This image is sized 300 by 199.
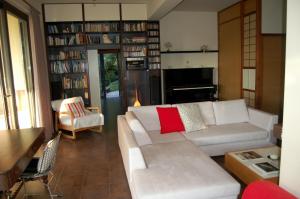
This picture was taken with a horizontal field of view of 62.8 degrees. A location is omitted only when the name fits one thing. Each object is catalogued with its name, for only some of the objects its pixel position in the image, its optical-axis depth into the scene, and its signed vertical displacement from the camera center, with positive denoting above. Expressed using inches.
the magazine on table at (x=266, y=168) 96.0 -41.4
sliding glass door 134.0 -0.2
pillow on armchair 192.5 -29.5
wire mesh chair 89.8 -34.9
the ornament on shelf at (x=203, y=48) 276.8 +20.9
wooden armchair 187.2 -37.7
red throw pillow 141.4 -30.4
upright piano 259.4 -19.3
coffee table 95.2 -41.9
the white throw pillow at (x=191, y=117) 142.2 -29.5
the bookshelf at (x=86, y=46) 238.7 +23.9
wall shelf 268.4 +17.6
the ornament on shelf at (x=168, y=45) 267.2 +24.8
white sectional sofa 80.8 -37.4
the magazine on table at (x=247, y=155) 111.7 -41.5
